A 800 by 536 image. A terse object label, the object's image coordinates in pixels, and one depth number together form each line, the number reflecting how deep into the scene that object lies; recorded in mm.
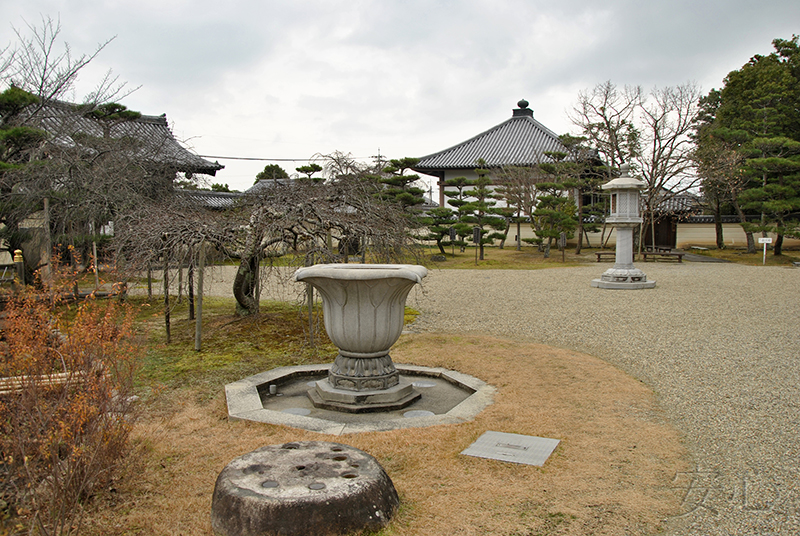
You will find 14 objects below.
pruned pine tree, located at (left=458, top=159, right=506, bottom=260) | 22891
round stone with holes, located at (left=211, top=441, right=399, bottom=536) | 2596
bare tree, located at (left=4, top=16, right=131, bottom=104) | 10703
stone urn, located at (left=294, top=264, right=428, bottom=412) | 5035
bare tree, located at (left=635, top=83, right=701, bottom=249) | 22250
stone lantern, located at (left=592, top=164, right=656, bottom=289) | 13969
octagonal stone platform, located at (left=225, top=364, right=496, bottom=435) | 4539
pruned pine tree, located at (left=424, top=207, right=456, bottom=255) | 23344
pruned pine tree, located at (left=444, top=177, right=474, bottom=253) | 22781
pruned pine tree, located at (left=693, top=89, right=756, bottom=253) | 22031
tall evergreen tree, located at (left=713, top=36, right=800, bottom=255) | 20953
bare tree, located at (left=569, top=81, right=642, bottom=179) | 23328
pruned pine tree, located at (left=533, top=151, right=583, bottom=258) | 22953
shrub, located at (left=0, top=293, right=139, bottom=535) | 2678
